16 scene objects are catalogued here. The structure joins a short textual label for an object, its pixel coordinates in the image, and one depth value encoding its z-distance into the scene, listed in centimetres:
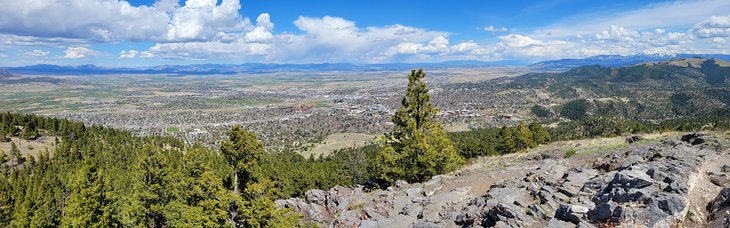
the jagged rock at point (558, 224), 1919
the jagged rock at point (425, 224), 2447
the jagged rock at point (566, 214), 1944
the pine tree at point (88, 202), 3341
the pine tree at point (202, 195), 2559
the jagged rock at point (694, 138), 3719
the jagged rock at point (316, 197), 4070
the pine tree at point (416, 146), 3978
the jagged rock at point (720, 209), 1659
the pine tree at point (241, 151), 4272
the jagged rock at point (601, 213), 1833
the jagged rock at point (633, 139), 4995
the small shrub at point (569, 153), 4608
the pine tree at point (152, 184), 3759
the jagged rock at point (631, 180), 2053
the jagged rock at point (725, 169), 2289
